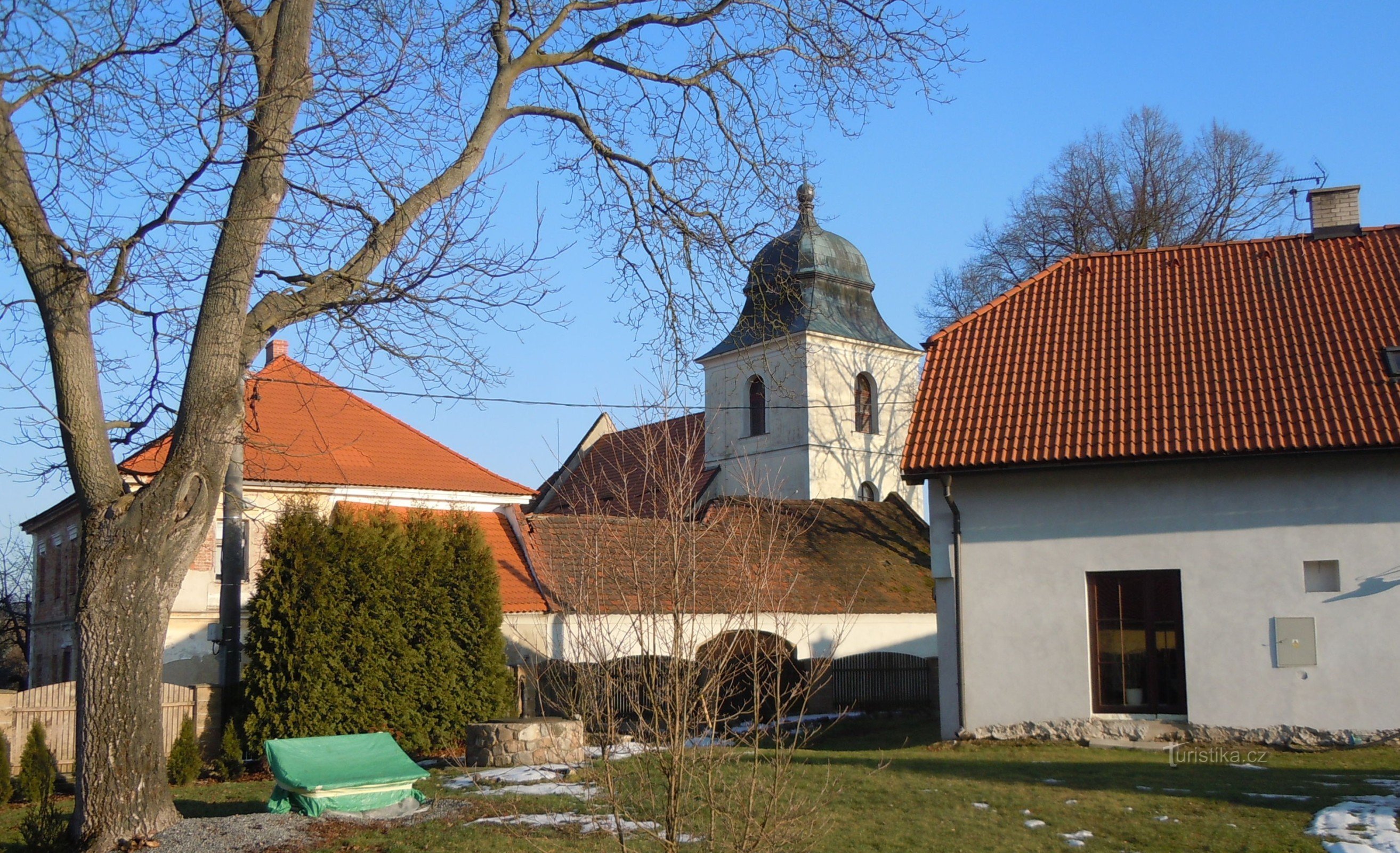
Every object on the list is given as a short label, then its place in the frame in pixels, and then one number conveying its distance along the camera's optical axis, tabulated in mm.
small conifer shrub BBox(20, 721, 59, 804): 14023
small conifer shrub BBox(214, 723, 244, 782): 15516
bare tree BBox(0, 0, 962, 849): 8789
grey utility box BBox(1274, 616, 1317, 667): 14820
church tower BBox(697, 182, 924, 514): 37062
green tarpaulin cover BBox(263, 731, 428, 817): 10594
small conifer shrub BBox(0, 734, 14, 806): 13883
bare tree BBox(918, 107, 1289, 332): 29781
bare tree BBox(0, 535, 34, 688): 39344
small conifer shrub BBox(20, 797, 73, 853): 8742
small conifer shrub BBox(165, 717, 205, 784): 14844
